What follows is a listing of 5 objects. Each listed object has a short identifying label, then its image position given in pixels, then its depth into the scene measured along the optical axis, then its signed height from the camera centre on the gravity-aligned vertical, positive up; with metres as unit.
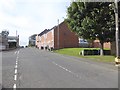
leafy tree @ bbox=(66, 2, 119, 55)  12.54 +3.12
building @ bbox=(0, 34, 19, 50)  34.09 +1.14
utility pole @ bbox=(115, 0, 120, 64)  8.21 +0.16
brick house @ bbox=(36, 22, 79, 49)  29.64 +2.07
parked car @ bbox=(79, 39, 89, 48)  30.79 +0.20
